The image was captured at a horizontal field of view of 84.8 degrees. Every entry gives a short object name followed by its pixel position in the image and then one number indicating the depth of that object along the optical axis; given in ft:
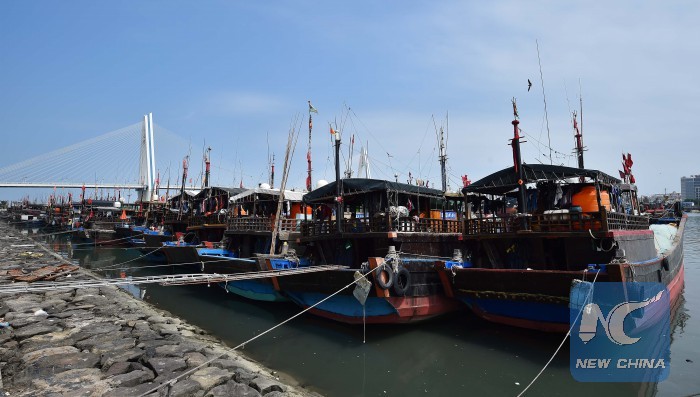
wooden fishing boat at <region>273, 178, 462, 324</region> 38.27
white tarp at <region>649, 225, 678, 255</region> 56.27
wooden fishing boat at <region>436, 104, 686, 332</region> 33.47
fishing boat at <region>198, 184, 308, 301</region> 52.47
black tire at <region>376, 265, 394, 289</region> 36.19
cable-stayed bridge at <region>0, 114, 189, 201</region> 208.75
